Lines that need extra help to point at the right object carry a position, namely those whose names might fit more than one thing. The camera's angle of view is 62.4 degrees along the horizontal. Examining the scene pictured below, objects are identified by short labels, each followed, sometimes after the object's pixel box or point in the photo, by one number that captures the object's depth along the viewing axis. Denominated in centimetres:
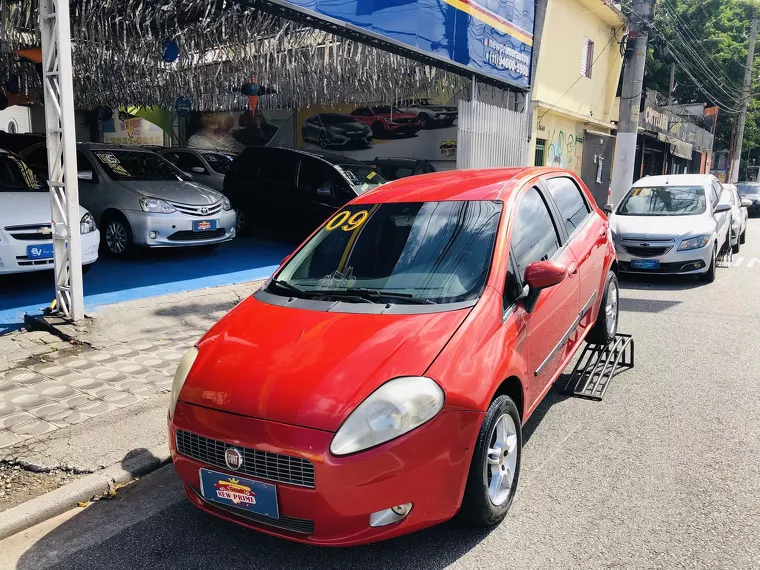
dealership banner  913
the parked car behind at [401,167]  1476
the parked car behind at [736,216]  1245
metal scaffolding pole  588
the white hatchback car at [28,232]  652
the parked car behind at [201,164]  1302
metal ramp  487
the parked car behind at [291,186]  1059
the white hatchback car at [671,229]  923
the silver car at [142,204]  882
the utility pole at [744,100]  3265
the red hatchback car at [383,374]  262
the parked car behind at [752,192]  2757
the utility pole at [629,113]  1409
